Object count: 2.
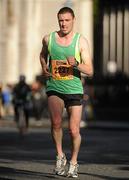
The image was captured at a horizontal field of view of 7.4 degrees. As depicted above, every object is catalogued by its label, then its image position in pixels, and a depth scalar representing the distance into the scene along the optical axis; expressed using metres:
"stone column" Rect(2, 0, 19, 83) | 45.03
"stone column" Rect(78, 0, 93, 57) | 49.68
